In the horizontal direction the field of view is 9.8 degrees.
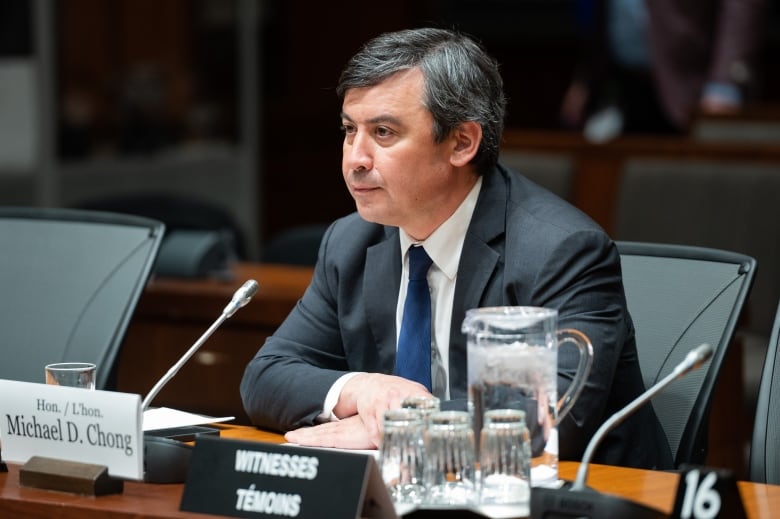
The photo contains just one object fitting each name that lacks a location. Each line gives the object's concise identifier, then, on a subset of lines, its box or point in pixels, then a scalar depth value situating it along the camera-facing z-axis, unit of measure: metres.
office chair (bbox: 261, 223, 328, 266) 10.11
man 6.75
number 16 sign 6.00
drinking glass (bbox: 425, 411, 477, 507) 6.18
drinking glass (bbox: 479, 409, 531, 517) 6.17
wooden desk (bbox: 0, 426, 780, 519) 6.23
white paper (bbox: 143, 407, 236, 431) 6.66
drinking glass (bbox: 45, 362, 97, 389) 6.51
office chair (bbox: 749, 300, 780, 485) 6.84
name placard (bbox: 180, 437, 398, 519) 6.11
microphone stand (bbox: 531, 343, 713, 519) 6.06
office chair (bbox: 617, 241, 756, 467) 6.91
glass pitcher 6.24
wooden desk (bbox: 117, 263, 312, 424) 8.79
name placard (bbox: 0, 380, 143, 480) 6.29
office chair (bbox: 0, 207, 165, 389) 7.37
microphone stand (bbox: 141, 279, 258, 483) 6.36
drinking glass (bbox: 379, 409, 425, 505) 6.18
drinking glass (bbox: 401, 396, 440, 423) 6.32
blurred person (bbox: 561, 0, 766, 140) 13.23
